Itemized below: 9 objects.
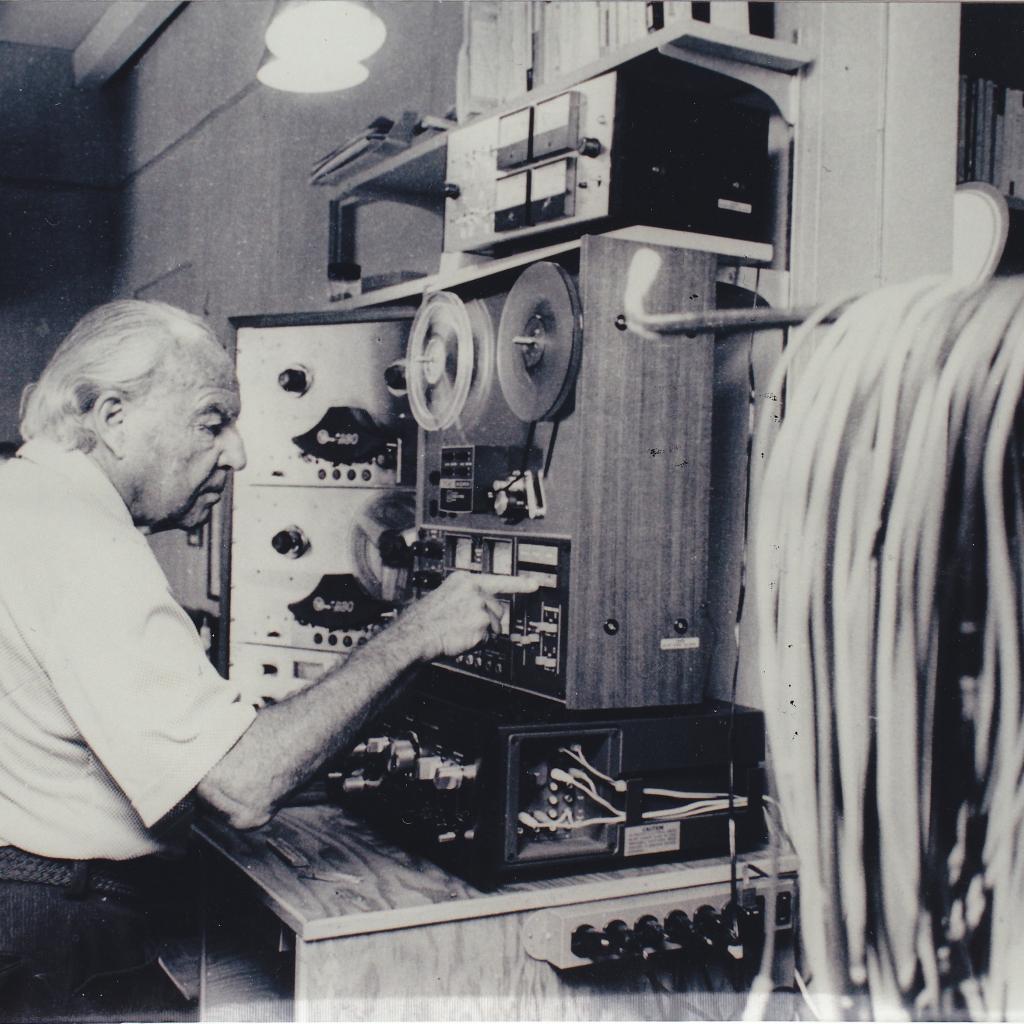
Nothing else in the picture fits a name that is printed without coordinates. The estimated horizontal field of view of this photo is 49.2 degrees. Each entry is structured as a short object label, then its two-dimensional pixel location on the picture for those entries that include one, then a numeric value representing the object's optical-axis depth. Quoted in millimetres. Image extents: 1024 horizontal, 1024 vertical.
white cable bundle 1049
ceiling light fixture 2055
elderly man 1393
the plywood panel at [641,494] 1586
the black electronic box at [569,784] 1495
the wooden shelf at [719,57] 1564
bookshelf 2137
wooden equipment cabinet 1413
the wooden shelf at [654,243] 1644
